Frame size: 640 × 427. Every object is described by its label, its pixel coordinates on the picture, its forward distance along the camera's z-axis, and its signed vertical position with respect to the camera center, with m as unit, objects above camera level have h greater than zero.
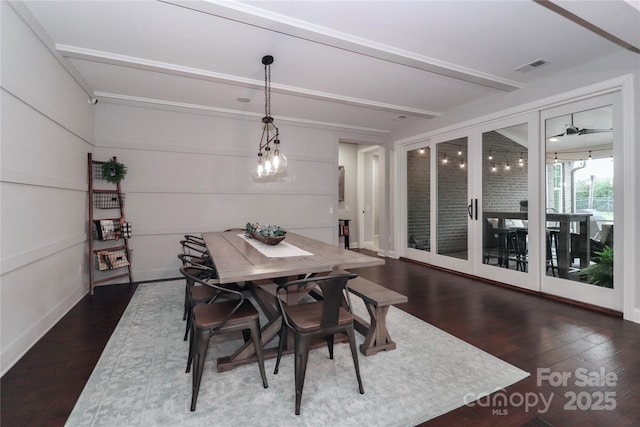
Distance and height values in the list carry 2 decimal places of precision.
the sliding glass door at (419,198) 5.67 +0.19
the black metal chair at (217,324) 1.80 -0.69
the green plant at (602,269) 3.28 -0.69
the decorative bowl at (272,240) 2.94 -0.28
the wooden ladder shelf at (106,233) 4.08 -0.29
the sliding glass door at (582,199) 3.25 +0.08
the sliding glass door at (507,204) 3.97 +0.05
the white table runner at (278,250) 2.53 -0.35
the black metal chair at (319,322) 1.74 -0.68
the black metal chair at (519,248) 4.10 -0.56
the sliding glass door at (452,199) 4.91 +0.15
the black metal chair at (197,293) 2.32 -0.65
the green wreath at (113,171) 4.16 +0.56
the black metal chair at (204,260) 3.23 -0.53
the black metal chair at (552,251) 3.76 -0.54
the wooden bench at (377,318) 2.34 -0.84
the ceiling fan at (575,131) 3.41 +0.86
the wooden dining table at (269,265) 1.98 -0.38
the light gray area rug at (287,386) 1.69 -1.12
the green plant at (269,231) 3.03 -0.22
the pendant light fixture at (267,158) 3.26 +0.56
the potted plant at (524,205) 4.02 +0.03
